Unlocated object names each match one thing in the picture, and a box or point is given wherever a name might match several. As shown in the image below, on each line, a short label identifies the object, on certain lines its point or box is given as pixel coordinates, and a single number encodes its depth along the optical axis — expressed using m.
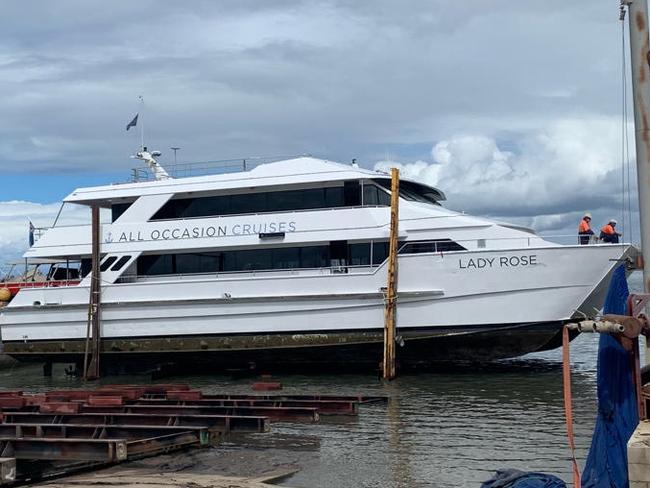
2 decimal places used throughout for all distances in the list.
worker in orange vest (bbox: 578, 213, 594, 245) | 19.29
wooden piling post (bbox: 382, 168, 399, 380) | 19.50
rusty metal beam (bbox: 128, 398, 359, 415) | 14.77
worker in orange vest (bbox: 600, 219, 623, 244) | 19.27
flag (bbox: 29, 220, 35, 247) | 26.15
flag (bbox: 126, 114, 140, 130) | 25.61
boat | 19.33
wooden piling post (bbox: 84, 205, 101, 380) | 22.59
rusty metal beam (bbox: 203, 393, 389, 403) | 15.94
